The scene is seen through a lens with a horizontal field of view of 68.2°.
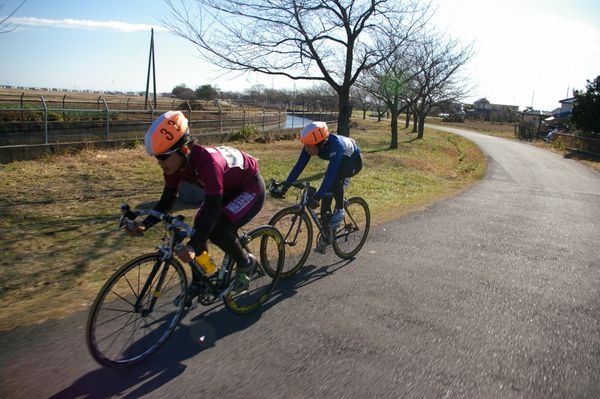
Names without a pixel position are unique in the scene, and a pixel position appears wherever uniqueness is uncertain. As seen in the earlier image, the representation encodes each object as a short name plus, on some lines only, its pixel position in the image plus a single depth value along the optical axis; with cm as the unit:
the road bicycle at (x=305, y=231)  521
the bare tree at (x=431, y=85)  2914
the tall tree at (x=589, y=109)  3334
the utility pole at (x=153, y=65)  3684
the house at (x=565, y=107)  6754
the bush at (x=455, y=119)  8885
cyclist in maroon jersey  330
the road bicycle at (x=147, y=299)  322
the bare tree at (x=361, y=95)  2846
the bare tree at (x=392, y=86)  2702
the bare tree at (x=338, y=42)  1394
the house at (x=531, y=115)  8420
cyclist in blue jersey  527
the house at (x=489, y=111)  9562
